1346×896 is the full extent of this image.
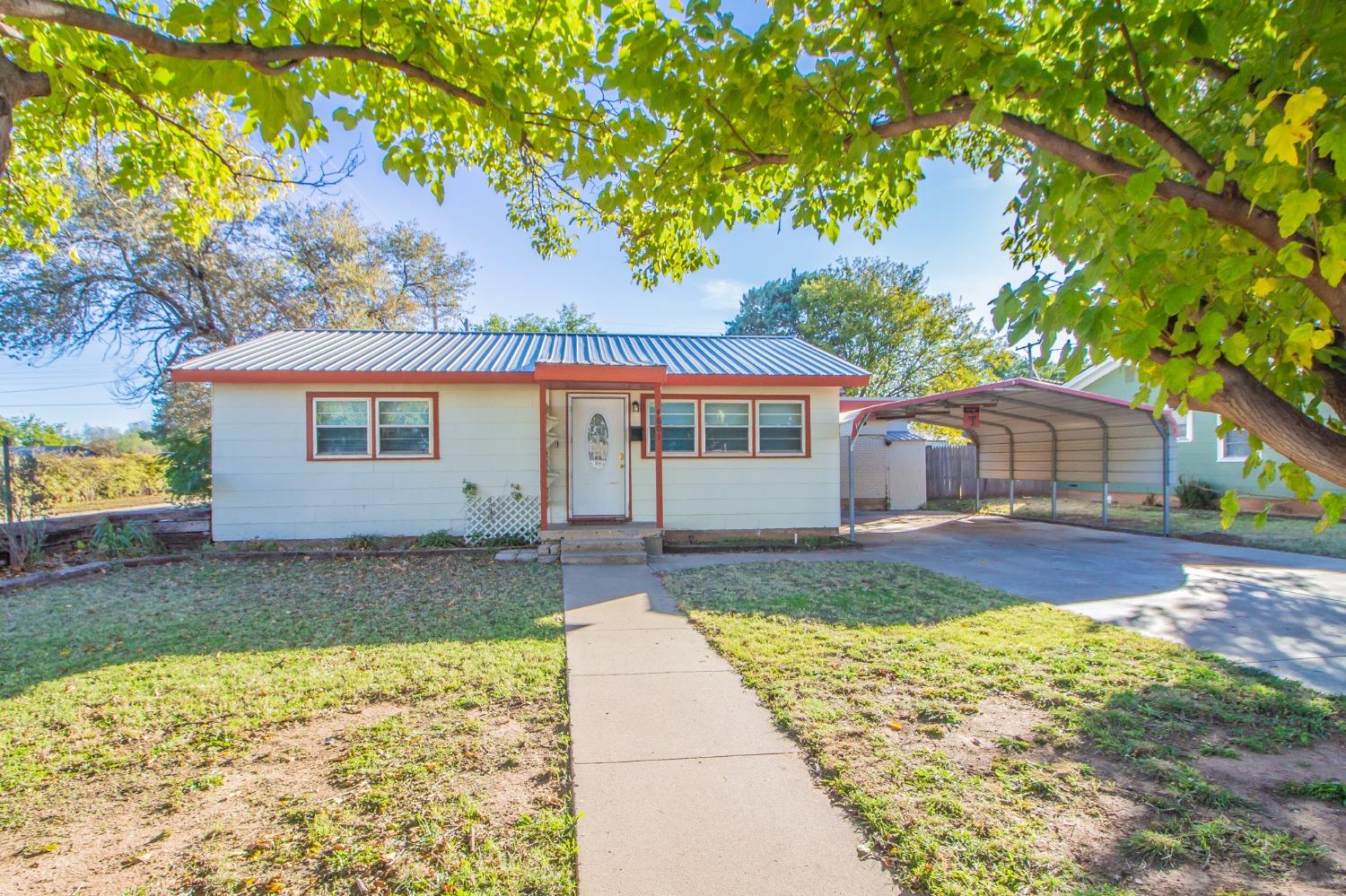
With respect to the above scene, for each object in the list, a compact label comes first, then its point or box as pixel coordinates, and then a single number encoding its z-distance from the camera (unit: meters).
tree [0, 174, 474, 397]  16.03
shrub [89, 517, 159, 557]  8.98
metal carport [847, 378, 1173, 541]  10.95
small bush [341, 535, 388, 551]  9.72
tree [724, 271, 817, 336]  32.56
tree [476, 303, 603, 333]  30.77
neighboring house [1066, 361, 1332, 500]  13.88
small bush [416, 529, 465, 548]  9.80
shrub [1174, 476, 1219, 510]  14.47
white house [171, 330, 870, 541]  9.67
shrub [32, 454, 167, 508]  14.62
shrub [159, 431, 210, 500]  10.14
